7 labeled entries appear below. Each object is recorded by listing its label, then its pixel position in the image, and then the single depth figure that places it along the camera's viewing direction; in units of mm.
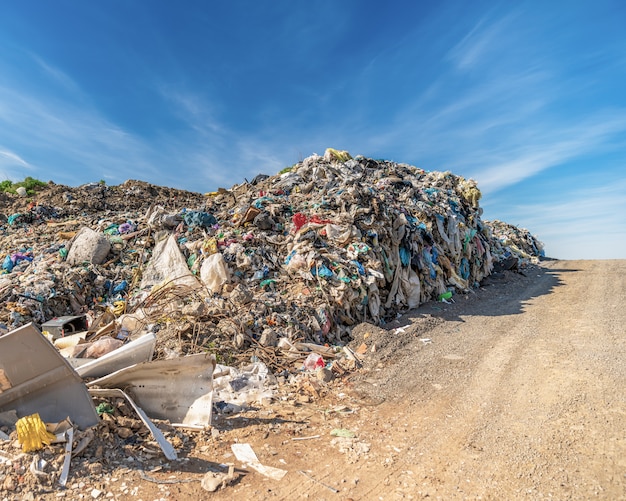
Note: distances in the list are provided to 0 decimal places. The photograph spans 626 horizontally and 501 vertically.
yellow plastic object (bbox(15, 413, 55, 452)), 2664
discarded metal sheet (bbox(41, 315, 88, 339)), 5629
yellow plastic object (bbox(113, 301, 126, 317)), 6418
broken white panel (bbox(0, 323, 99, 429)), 2900
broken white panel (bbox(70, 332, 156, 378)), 3578
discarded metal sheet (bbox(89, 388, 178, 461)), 3023
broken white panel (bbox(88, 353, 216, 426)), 3541
